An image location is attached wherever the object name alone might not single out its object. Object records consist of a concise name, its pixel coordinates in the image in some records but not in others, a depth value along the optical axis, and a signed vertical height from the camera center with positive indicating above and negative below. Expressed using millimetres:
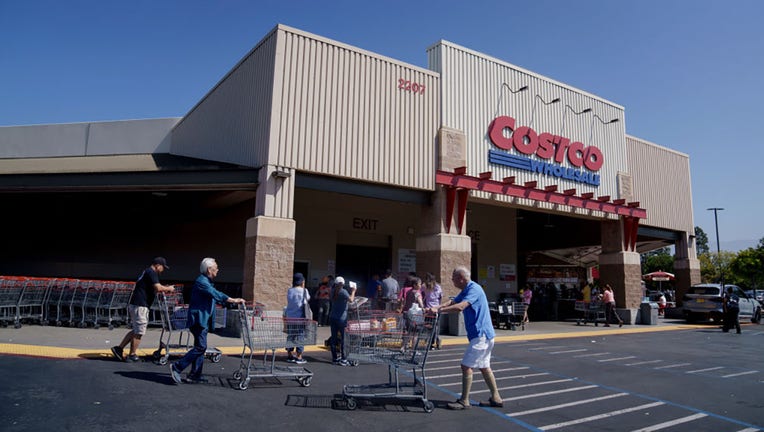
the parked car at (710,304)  22109 -494
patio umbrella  32694 +1124
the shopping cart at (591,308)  20734 -733
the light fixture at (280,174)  13309 +3057
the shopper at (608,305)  20281 -576
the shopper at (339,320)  9617 -698
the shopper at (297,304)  9397 -385
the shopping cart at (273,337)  7246 -825
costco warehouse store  14094 +3882
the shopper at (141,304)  8227 -388
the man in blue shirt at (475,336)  6391 -642
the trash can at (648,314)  21641 -980
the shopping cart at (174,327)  8395 -793
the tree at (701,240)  108250 +12122
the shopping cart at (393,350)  6339 -905
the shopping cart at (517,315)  17594 -934
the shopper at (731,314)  18519 -786
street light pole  51425 +5533
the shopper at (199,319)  6996 -544
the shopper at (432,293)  12383 -143
